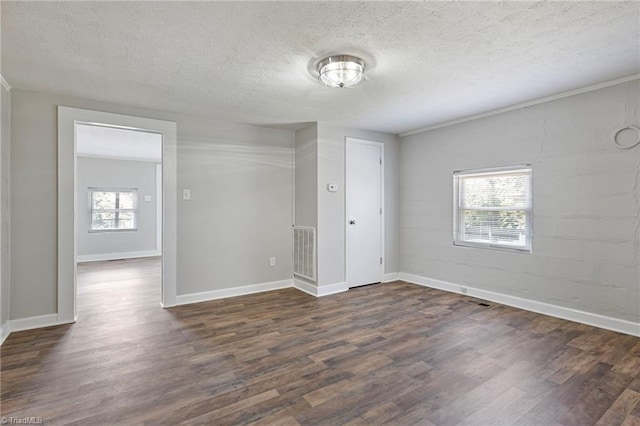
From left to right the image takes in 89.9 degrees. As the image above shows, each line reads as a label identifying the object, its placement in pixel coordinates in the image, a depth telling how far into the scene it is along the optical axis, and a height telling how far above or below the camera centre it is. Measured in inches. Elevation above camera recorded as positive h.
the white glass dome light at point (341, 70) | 97.4 +44.7
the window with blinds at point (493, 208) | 149.3 +1.5
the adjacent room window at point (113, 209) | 296.4 +4.7
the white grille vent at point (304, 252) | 175.6 -22.5
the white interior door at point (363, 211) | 187.5 +0.6
